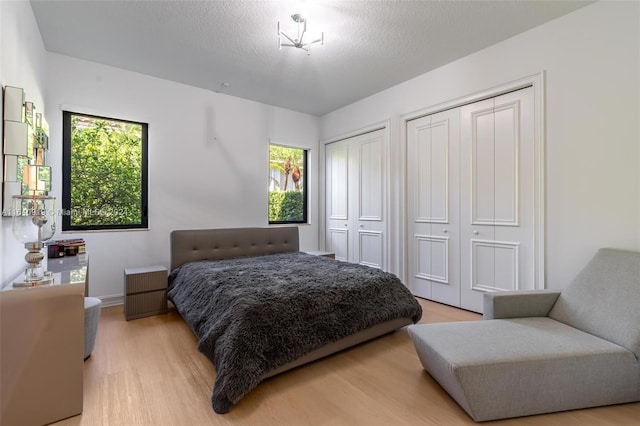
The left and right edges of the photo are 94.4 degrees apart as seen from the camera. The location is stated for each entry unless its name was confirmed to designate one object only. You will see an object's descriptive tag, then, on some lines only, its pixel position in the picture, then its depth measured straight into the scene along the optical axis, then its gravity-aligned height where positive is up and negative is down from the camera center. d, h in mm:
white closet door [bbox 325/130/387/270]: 4227 +231
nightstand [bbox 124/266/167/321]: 2988 -801
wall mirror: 1819 +401
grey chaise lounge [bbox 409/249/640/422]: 1548 -774
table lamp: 1715 -88
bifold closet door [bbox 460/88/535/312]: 2811 +181
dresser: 1431 -700
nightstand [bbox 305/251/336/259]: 4234 -583
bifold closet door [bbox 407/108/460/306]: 3393 +88
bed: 1781 -724
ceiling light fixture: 2473 +1640
